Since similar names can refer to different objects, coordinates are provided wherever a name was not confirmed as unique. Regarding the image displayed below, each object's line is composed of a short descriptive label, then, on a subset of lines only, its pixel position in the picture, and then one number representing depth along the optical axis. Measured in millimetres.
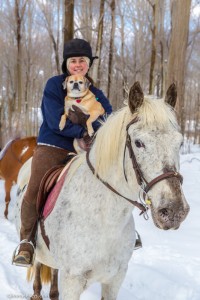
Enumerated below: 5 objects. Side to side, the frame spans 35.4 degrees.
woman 2498
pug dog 2559
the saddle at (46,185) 2443
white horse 1540
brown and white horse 6929
